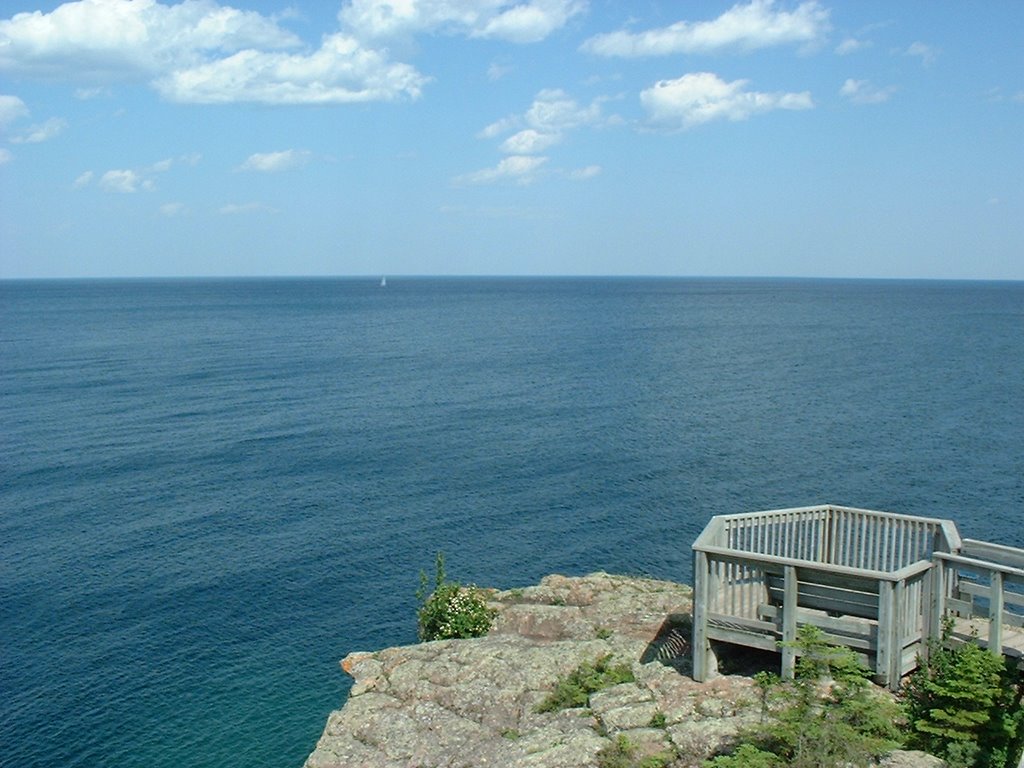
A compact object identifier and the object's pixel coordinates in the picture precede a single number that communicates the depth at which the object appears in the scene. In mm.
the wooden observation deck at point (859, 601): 12797
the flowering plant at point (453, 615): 18438
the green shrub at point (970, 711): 11102
